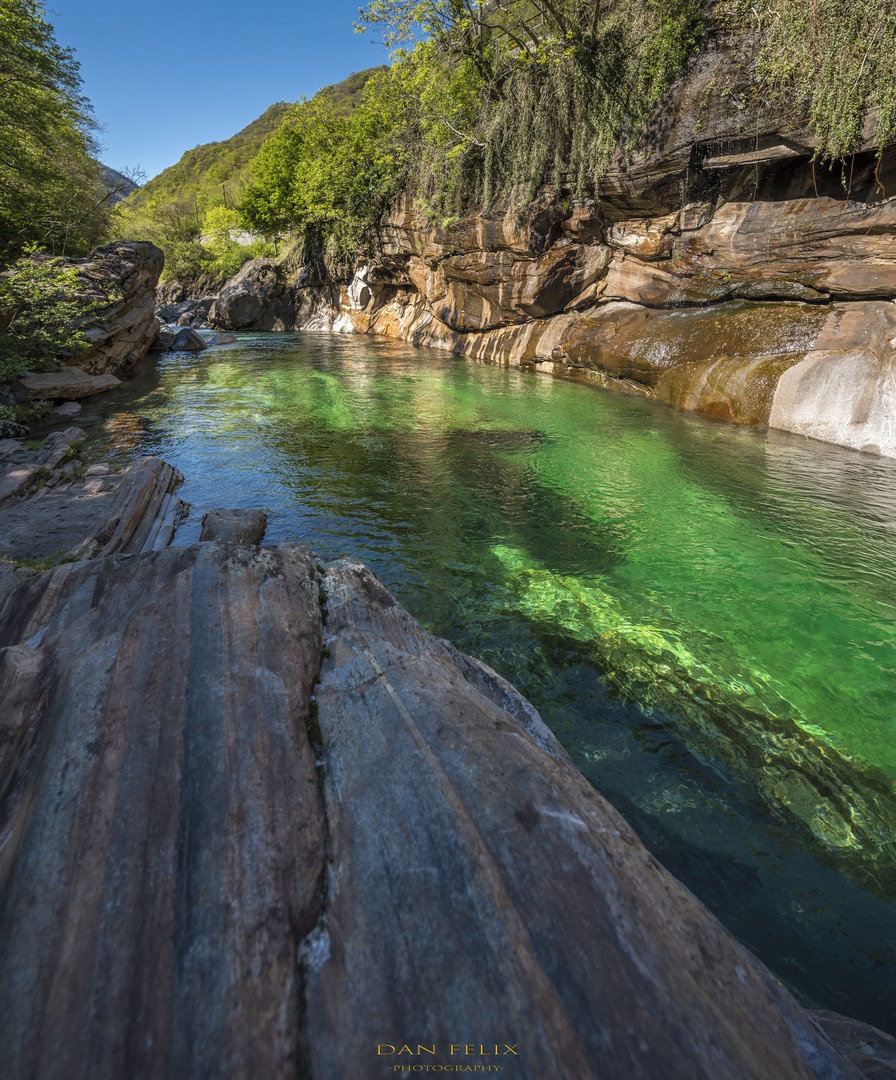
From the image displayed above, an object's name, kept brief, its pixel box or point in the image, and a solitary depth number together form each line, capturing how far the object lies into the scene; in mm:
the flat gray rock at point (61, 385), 11211
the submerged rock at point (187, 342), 22859
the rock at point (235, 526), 5637
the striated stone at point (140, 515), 5730
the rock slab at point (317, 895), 1381
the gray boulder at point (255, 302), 34125
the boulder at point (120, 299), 14688
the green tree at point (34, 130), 14281
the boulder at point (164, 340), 22312
